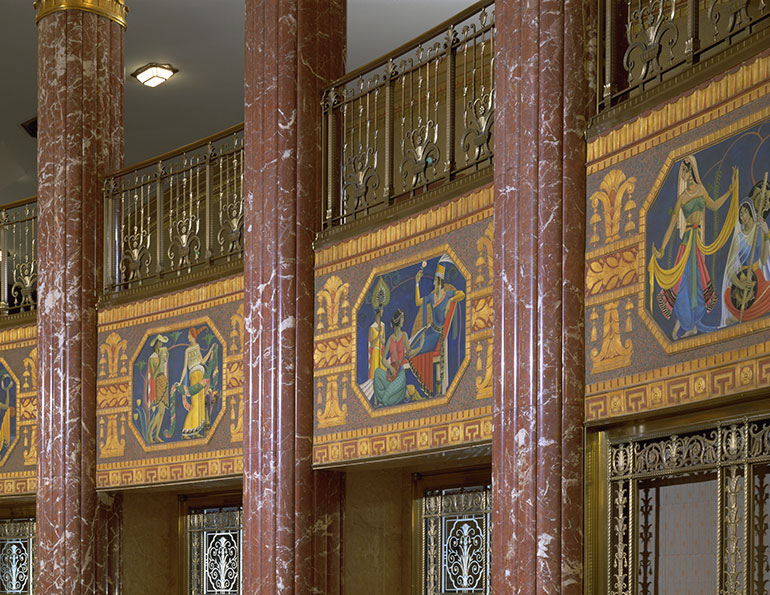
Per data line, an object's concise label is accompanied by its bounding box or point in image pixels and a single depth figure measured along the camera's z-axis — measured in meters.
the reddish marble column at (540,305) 6.18
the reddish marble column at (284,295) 8.40
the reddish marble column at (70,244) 10.38
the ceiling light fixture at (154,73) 13.50
